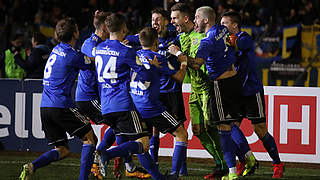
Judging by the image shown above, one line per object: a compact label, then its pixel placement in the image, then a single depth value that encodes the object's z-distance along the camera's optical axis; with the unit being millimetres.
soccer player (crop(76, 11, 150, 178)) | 15750
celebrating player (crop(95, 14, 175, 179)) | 12937
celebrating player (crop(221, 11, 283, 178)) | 16078
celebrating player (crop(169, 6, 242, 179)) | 14732
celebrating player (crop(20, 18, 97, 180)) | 13500
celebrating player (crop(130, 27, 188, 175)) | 13328
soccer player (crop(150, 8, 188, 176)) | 15262
